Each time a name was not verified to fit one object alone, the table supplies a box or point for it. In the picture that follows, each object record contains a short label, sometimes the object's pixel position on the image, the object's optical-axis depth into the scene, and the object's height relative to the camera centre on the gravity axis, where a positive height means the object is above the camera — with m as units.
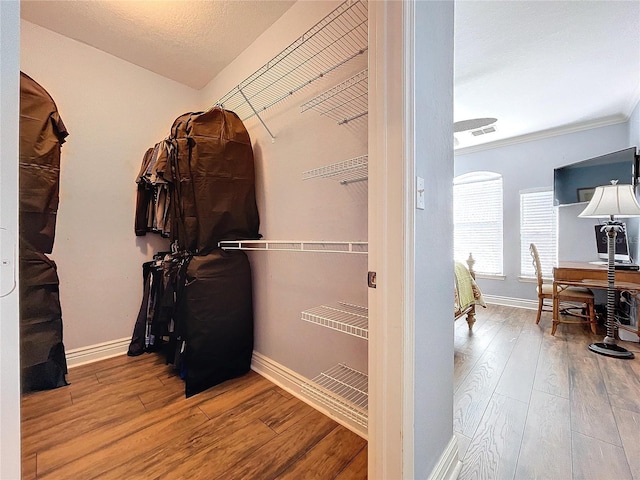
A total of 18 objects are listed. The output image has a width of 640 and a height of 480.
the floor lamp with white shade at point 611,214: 2.26 +0.22
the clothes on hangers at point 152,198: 1.95 +0.34
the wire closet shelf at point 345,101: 1.32 +0.72
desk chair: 2.78 -0.58
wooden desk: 2.54 -0.37
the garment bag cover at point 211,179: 1.70 +0.39
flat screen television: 2.84 +0.74
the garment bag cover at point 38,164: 1.50 +0.43
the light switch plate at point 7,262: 0.35 -0.03
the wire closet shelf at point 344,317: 1.08 -0.35
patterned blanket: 2.47 -0.49
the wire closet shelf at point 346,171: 1.23 +0.33
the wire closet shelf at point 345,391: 1.23 -0.72
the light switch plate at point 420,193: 0.88 +0.15
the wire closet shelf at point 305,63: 1.33 +1.00
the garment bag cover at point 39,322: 1.59 -0.47
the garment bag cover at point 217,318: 1.63 -0.47
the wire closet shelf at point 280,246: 1.45 -0.03
